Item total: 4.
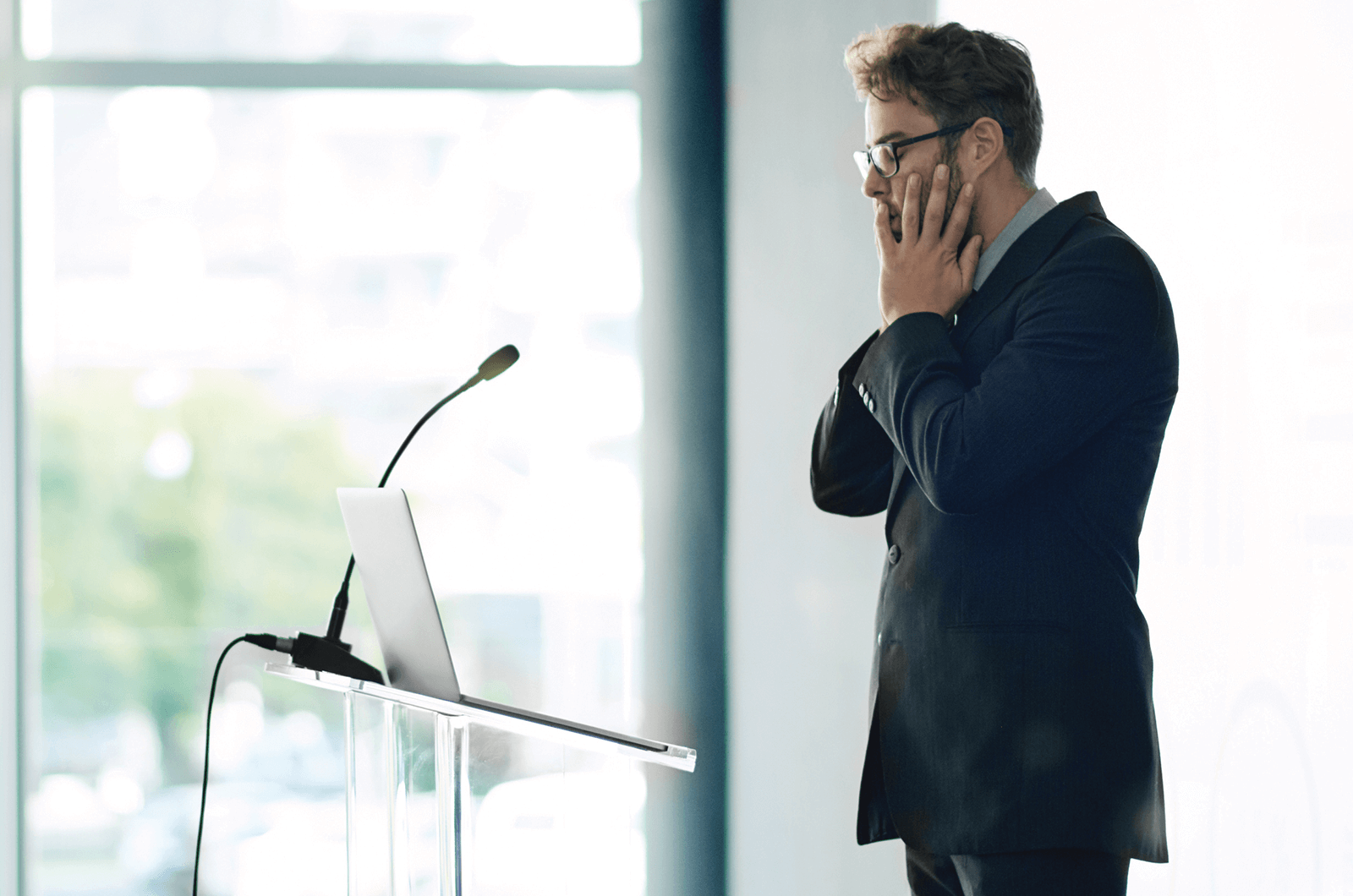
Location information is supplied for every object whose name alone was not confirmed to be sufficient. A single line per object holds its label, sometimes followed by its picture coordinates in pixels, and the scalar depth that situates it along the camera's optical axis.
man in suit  5.23
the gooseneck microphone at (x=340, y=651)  5.72
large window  8.89
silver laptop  5.58
